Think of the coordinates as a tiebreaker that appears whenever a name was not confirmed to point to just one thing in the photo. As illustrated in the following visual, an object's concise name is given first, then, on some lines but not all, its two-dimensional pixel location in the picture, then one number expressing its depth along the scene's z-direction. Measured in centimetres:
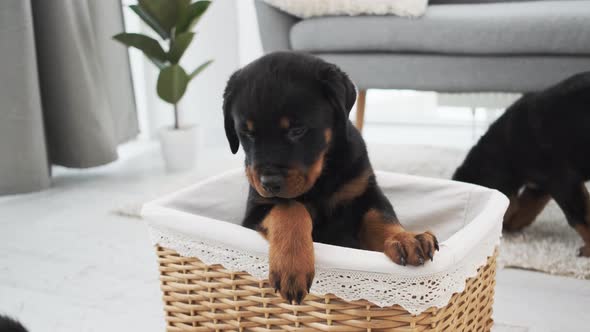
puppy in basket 124
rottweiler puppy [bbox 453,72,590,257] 216
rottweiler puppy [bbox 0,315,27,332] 126
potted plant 315
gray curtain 298
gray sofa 269
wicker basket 125
